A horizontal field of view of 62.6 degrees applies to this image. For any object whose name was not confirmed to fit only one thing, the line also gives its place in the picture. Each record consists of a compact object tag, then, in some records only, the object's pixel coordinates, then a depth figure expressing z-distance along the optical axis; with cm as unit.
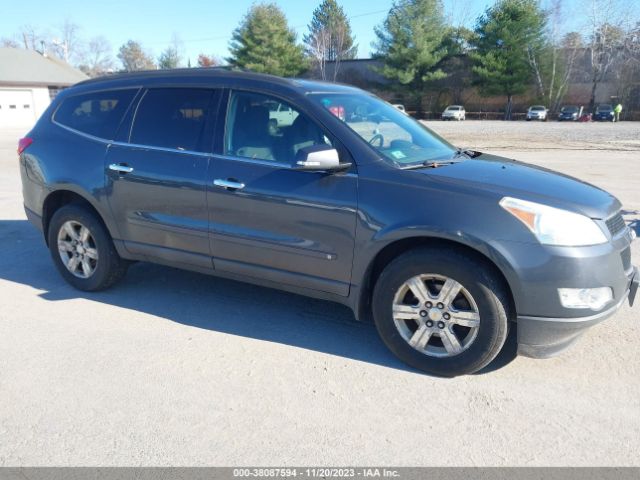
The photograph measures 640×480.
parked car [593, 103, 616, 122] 4872
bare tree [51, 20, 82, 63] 8430
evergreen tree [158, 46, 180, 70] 10056
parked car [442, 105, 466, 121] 5412
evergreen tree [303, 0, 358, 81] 6869
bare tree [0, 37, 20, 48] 8826
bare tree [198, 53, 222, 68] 9642
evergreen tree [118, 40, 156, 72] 10688
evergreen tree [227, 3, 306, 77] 5984
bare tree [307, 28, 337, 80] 6668
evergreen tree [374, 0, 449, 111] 5628
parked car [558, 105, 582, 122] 5000
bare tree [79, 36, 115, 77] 9190
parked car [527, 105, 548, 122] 5156
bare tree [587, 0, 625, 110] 5478
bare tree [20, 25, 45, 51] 8856
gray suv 302
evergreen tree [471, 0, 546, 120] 5297
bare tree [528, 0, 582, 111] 5488
